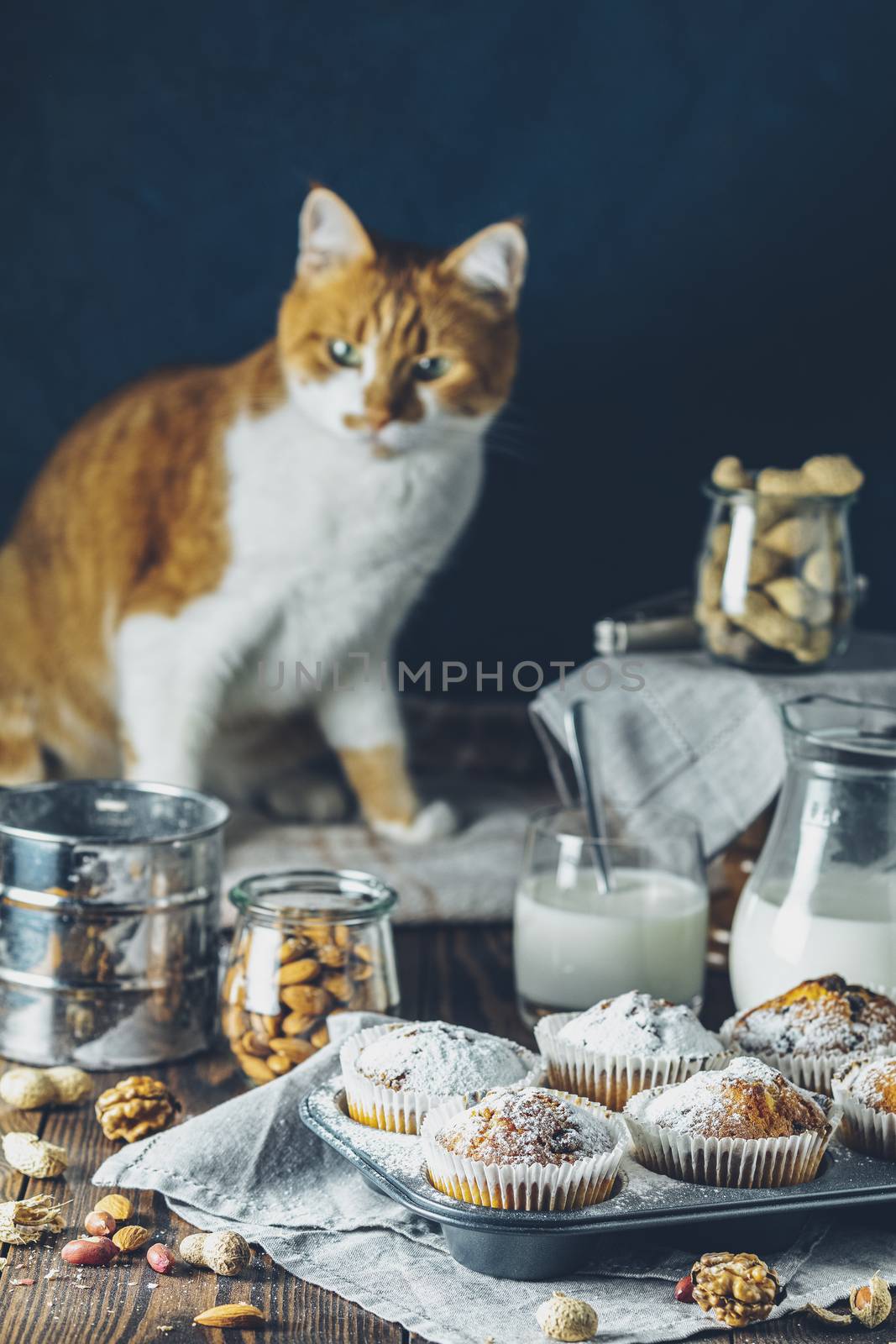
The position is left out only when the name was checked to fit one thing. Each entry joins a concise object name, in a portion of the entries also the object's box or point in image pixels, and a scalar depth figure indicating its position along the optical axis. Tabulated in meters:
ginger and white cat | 1.65
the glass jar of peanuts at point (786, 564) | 1.46
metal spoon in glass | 1.26
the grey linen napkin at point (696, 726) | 1.44
